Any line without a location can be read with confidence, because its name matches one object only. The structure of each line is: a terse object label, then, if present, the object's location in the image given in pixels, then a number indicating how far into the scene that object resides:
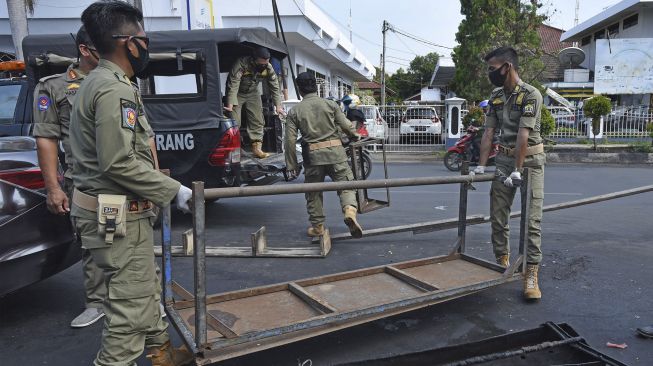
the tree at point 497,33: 18.27
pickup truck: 5.52
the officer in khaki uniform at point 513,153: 3.81
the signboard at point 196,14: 7.88
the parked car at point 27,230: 2.99
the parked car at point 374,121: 16.00
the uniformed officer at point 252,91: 6.46
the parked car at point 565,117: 16.58
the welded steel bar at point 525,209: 3.70
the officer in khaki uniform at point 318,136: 5.23
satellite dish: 22.66
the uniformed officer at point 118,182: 2.10
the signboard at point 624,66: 19.77
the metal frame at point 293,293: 2.42
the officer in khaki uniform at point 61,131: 3.09
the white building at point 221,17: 14.41
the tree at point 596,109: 14.74
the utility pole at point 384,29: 33.03
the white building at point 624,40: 19.91
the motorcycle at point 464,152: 11.62
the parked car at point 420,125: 16.39
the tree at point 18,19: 11.28
